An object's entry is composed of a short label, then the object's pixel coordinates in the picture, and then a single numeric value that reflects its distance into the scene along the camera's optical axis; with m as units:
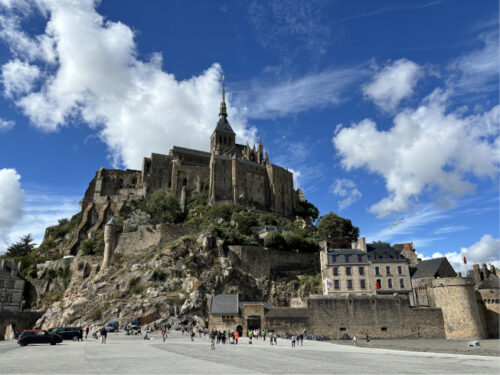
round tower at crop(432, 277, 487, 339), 38.91
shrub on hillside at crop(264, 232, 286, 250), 56.66
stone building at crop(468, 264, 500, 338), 42.25
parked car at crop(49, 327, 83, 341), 29.84
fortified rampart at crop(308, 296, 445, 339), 39.66
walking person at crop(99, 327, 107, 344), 26.33
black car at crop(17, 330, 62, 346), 25.36
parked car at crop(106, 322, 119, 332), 37.41
